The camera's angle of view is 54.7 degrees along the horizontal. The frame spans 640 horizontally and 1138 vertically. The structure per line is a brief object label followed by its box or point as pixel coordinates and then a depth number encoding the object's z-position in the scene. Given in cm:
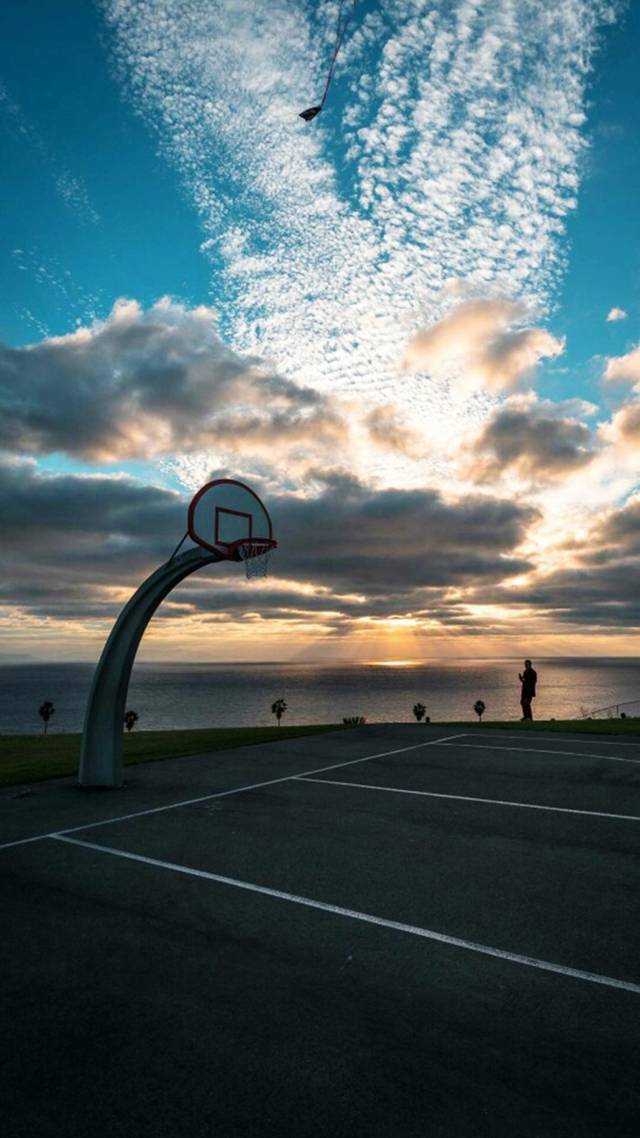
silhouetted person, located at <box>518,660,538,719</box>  2094
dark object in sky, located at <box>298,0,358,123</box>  816
